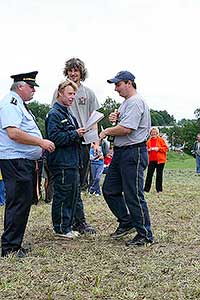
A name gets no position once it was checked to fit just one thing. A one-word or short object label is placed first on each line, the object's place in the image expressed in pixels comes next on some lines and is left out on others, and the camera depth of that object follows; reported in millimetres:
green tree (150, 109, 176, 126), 79562
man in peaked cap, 5508
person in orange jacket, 13398
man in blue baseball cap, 6156
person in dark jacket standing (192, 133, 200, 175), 21552
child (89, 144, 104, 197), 12758
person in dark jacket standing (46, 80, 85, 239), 6348
